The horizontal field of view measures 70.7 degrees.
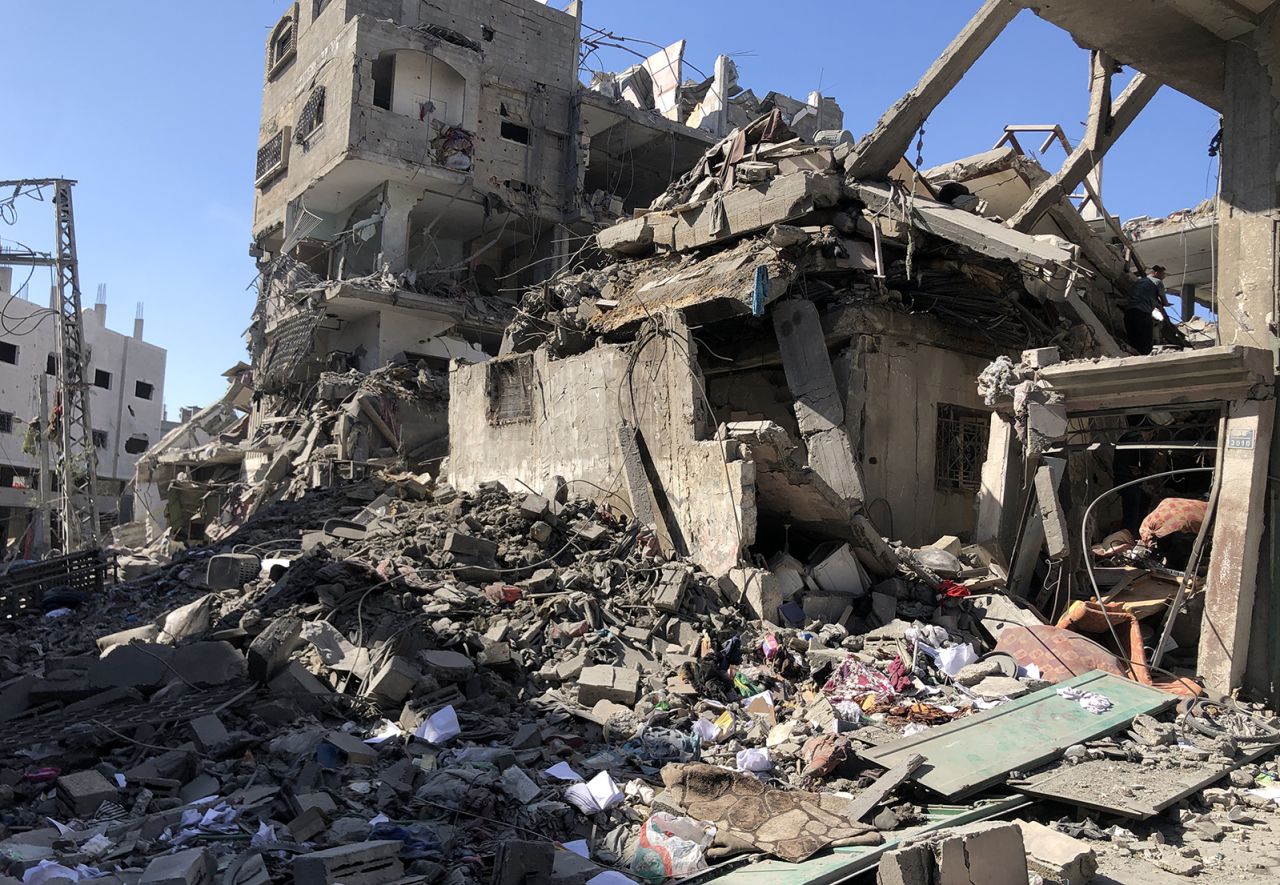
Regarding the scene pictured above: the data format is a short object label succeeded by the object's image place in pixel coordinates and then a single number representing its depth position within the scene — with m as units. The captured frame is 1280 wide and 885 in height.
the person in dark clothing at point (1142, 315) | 12.18
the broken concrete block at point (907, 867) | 3.74
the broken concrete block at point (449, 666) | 6.76
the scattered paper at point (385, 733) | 5.93
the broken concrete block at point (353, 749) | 5.48
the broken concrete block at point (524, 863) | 3.91
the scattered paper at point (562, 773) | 5.40
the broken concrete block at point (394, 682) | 6.35
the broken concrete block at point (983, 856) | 3.77
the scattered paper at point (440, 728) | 5.95
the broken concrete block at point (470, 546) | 9.00
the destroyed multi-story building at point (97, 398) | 33.88
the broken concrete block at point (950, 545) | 9.38
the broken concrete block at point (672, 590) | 7.96
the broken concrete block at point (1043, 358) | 8.05
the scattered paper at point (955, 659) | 7.20
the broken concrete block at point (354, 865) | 3.65
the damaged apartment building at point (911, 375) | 7.67
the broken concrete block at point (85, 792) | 4.85
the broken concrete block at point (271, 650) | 6.58
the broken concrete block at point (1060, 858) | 4.07
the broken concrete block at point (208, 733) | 5.62
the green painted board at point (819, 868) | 4.05
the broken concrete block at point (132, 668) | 6.58
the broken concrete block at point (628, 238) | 12.16
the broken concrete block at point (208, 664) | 6.71
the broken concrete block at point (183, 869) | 3.57
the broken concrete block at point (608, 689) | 6.74
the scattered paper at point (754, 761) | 5.68
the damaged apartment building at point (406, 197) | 20.88
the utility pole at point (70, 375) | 19.42
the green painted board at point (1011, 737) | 5.15
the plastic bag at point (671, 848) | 4.37
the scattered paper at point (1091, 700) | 6.19
